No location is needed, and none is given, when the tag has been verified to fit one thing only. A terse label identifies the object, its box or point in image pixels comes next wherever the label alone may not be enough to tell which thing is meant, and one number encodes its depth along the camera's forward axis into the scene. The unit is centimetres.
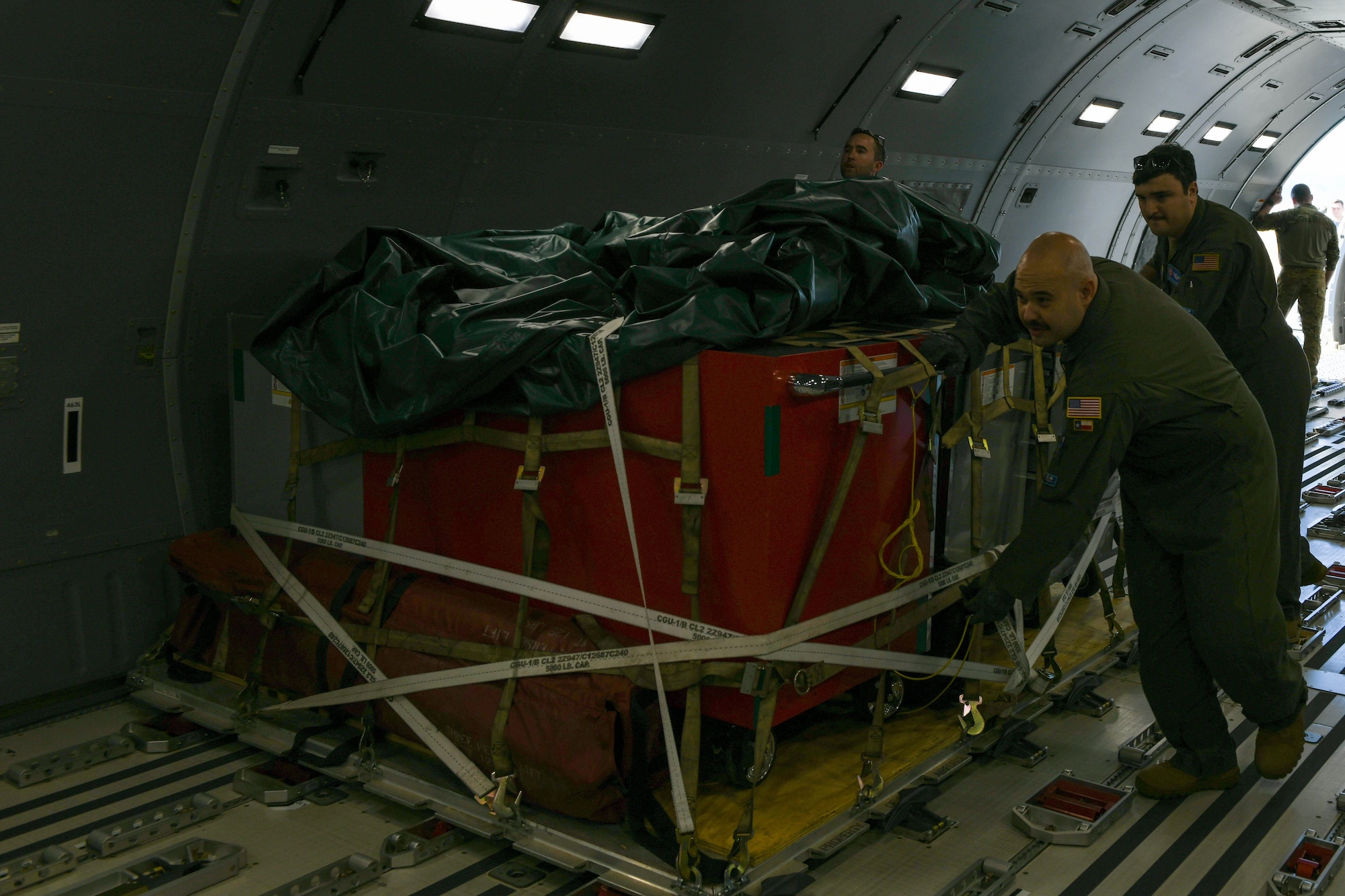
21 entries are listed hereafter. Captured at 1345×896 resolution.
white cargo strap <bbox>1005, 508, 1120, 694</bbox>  418
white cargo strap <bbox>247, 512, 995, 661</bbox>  335
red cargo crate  323
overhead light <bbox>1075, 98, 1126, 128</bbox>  905
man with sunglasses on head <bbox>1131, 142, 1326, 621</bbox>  445
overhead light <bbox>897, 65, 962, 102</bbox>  696
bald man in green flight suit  336
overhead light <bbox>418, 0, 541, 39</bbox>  442
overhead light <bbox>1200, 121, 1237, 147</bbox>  1170
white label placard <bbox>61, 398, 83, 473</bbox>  433
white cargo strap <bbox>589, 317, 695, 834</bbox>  324
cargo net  331
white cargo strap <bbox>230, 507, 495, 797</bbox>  362
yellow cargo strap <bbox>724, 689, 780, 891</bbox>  310
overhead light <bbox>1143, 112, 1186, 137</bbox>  1028
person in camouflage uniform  955
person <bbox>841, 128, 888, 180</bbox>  540
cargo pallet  324
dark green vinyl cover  344
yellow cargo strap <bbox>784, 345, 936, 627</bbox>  337
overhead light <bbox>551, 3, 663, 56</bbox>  488
